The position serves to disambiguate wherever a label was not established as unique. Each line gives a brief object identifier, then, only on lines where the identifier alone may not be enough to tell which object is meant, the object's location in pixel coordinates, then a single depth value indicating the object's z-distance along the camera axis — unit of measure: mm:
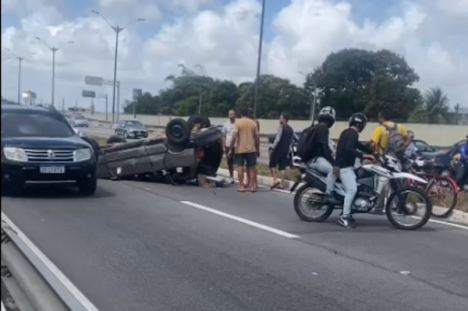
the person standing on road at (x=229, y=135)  16109
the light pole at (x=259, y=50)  27672
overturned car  15070
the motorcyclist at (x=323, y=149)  10219
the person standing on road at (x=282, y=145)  14766
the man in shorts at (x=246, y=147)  14117
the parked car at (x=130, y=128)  23009
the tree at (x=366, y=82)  42031
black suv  9938
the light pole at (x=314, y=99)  43784
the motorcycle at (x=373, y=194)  9750
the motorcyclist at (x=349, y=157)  9734
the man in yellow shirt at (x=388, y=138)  11961
